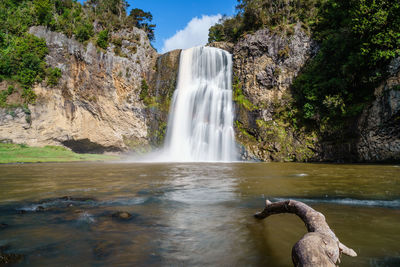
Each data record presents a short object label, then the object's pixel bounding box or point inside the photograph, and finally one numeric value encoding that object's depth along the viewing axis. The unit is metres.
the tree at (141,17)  42.69
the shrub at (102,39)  28.23
